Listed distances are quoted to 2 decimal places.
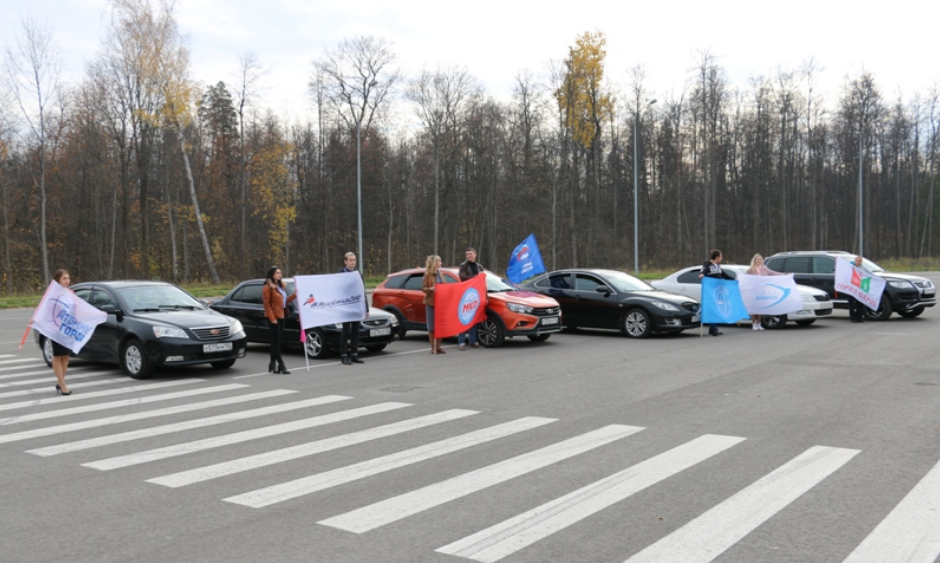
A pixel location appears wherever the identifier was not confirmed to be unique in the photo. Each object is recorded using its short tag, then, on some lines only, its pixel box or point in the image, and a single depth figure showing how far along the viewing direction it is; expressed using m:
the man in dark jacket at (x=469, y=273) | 16.14
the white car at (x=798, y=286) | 18.98
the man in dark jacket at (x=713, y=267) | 18.00
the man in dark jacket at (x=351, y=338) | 14.05
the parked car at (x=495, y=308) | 15.93
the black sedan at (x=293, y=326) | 14.77
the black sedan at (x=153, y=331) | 12.16
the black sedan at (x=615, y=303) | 17.28
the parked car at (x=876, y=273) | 20.03
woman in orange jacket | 12.80
